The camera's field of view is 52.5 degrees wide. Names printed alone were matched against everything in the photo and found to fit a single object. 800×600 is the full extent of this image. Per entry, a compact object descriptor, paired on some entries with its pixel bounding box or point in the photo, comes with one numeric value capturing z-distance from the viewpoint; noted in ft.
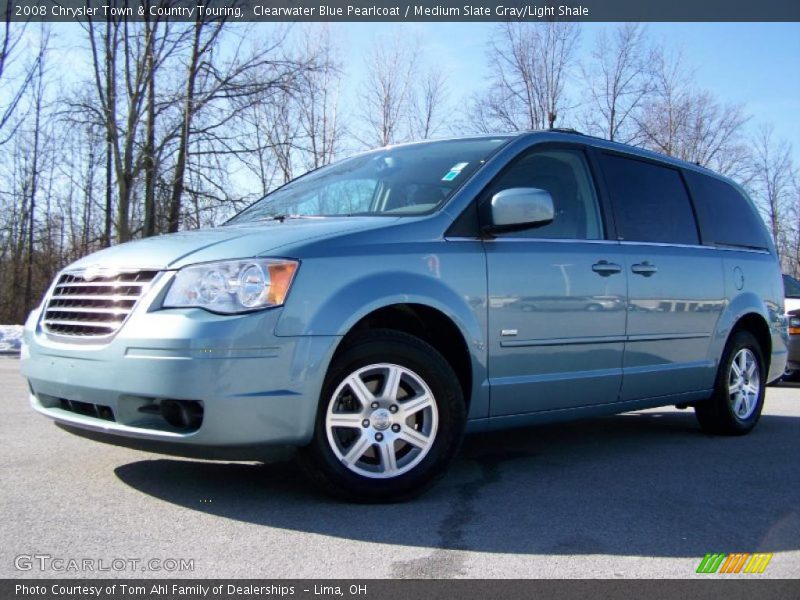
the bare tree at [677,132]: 96.02
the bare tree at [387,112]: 91.71
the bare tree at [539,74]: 88.02
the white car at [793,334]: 32.81
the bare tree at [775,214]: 137.39
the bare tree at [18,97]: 68.08
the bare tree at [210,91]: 64.69
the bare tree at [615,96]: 92.94
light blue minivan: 10.88
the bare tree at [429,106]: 93.66
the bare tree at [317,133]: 82.33
